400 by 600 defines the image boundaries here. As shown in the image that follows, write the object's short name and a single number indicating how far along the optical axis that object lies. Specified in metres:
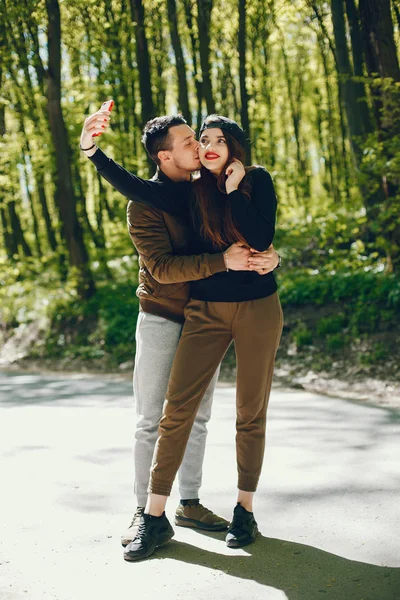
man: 4.14
